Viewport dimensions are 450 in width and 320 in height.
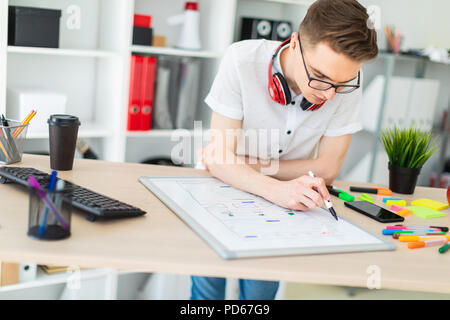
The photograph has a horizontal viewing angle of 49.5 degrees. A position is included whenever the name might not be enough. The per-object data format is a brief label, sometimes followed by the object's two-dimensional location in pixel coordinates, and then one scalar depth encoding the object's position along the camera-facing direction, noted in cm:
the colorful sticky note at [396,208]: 128
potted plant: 148
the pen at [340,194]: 132
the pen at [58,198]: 86
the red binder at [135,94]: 229
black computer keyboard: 97
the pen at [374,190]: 144
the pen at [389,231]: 108
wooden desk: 81
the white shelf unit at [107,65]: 223
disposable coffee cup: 128
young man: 119
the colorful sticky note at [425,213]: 125
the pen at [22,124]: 129
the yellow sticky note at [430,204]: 135
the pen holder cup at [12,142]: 127
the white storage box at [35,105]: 209
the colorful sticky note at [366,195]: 137
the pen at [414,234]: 107
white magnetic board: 92
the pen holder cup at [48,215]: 86
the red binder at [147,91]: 232
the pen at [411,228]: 111
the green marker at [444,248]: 101
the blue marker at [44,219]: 86
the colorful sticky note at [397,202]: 135
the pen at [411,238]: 105
